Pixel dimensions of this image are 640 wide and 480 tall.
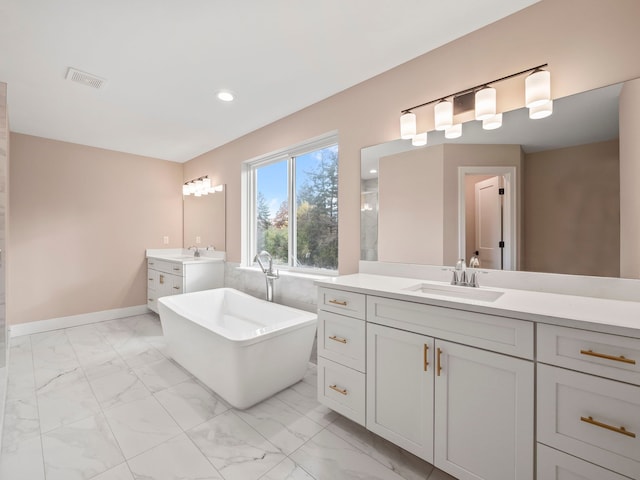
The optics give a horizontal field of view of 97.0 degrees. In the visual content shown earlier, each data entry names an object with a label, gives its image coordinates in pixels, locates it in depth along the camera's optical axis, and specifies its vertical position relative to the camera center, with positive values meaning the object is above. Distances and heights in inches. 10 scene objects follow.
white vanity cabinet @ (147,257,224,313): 136.3 -18.6
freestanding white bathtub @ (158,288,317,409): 72.7 -31.5
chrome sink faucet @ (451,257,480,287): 67.2 -8.0
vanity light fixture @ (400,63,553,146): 56.8 +30.5
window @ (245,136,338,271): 108.7 +15.1
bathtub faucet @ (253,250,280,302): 112.9 -14.3
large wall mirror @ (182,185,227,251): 152.0 +11.6
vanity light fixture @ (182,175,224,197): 155.7 +30.1
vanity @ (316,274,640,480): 37.0 -22.4
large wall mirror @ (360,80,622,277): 53.7 +10.7
